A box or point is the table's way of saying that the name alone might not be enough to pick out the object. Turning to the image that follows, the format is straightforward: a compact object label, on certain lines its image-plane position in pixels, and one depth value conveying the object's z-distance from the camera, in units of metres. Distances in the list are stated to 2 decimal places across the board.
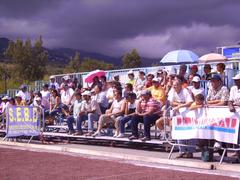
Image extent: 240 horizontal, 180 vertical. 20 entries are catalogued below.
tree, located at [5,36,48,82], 58.16
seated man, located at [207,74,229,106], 11.77
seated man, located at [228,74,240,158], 11.20
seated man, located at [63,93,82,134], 16.78
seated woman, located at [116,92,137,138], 15.01
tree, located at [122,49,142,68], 65.06
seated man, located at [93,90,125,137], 15.51
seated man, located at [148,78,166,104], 15.03
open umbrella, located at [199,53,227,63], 19.62
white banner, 11.05
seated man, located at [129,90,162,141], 13.87
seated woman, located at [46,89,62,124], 18.91
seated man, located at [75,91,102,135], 16.30
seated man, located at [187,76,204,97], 12.57
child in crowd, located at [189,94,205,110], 11.70
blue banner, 17.33
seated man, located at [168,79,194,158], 12.45
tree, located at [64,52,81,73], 71.56
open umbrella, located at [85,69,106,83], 20.98
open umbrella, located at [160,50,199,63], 21.59
